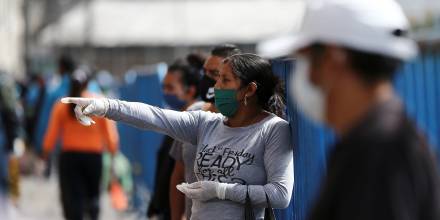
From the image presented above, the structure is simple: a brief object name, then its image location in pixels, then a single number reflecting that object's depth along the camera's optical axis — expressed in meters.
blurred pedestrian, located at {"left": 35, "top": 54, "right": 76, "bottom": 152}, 18.41
